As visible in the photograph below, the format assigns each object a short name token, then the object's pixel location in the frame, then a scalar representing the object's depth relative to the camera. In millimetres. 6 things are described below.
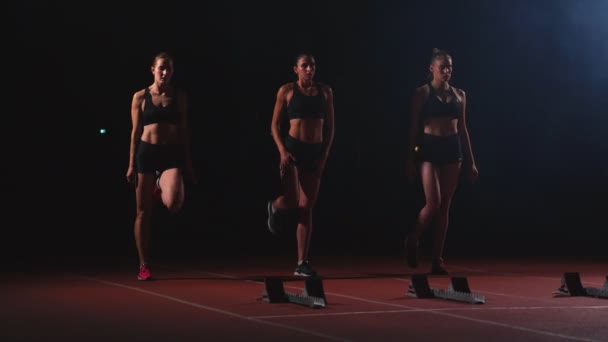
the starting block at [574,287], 7945
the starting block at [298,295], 7145
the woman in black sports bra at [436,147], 10023
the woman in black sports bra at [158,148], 9273
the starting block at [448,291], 7473
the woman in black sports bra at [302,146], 9602
